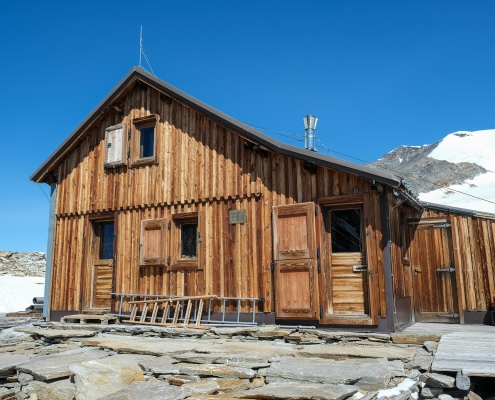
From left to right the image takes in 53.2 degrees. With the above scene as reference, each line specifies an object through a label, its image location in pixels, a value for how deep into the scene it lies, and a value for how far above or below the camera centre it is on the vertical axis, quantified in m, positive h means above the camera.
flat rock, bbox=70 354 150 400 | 6.05 -1.10
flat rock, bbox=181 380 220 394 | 5.82 -1.16
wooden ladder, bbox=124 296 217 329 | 10.44 -0.44
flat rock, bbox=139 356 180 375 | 6.64 -1.04
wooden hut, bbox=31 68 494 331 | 9.36 +1.40
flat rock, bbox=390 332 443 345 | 7.98 -0.84
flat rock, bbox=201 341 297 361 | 7.58 -0.97
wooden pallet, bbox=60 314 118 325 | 11.27 -0.62
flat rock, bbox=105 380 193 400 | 5.42 -1.15
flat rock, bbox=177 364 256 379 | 6.38 -1.06
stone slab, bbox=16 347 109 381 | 6.89 -1.07
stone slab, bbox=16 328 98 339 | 9.93 -0.85
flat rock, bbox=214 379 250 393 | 6.03 -1.18
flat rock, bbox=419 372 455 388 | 5.45 -1.05
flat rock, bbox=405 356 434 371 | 6.24 -1.00
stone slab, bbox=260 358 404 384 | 5.88 -1.03
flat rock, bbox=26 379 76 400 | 6.35 -1.28
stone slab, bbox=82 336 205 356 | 7.99 -0.95
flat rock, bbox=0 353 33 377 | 7.62 -1.13
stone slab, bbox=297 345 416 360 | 7.05 -0.96
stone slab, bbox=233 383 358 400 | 5.16 -1.12
